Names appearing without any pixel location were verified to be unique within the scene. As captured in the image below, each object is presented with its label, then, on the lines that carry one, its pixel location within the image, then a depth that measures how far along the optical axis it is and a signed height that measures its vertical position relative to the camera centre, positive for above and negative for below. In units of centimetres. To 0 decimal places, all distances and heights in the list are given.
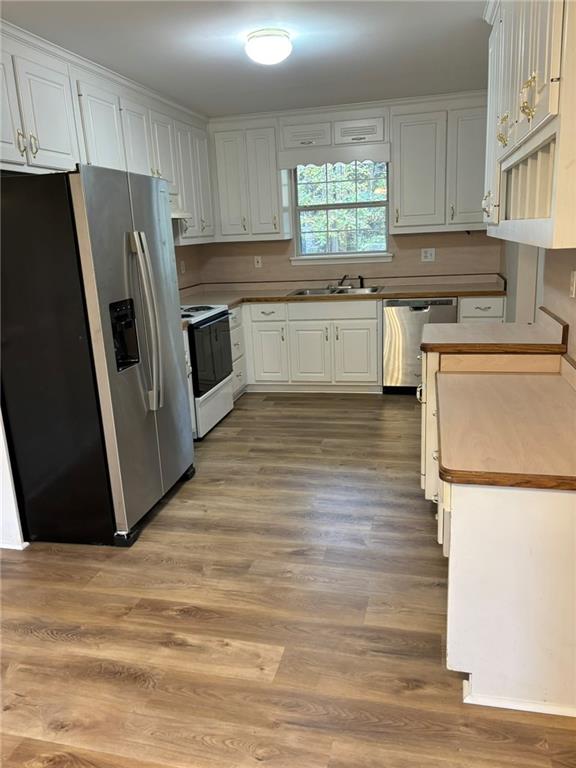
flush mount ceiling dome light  277 +100
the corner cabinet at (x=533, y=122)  136 +32
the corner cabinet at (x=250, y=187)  479 +53
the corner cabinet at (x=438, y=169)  438 +56
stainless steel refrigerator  238 -43
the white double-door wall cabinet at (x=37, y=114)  257 +70
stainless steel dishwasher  446 -71
